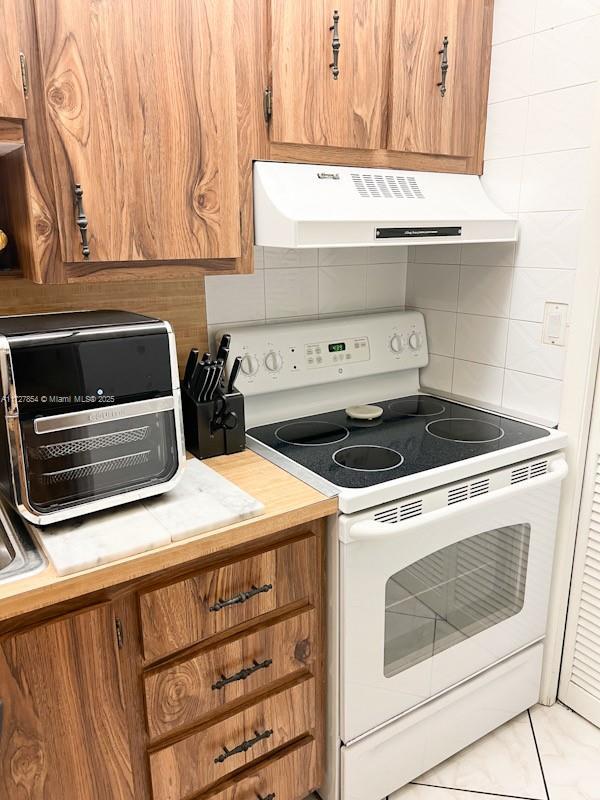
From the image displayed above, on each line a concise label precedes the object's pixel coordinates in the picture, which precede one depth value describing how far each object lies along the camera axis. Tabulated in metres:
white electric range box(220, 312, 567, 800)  1.40
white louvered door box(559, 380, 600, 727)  1.71
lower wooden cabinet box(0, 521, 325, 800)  1.08
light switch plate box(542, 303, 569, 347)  1.67
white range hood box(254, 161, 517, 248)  1.36
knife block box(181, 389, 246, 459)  1.53
